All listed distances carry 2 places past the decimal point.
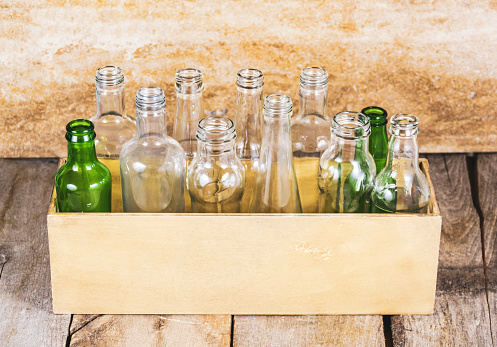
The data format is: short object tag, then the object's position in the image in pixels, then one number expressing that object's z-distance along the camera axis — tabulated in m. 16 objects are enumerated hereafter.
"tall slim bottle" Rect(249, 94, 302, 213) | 1.19
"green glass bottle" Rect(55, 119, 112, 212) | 1.19
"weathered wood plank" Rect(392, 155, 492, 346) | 1.19
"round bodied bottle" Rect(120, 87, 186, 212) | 1.22
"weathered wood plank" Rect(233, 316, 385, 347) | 1.18
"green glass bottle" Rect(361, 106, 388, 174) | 1.27
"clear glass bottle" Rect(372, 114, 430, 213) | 1.19
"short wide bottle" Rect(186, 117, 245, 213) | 1.18
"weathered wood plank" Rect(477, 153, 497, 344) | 1.24
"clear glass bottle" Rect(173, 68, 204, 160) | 1.25
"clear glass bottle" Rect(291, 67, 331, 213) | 1.27
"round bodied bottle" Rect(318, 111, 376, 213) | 1.19
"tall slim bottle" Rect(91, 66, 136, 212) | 1.27
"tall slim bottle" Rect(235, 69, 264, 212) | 1.25
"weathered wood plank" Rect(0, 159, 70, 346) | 1.20
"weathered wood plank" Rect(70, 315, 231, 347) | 1.18
